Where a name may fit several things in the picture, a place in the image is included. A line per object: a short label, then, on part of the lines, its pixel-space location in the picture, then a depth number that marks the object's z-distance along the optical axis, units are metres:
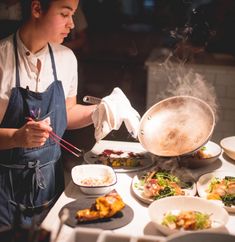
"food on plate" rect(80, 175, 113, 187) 2.37
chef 2.44
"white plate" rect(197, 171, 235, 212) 2.36
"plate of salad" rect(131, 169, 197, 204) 2.26
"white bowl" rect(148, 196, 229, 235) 1.99
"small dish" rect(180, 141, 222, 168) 2.64
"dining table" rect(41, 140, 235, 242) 1.96
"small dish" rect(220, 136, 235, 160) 2.82
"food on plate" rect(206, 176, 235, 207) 2.24
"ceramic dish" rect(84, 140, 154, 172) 2.68
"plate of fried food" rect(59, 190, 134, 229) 2.00
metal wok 2.57
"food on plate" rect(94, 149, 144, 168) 2.70
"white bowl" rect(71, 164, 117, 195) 2.31
